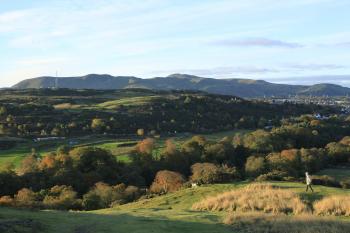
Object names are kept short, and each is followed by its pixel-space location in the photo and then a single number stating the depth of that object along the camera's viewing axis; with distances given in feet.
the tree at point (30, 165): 226.17
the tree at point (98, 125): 480.23
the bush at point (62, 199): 119.62
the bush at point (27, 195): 152.67
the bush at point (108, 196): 132.46
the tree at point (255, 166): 202.37
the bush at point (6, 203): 92.31
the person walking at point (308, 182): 98.77
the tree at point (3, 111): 517.96
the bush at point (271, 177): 123.44
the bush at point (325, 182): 118.93
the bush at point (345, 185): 120.57
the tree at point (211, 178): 120.21
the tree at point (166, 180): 175.91
